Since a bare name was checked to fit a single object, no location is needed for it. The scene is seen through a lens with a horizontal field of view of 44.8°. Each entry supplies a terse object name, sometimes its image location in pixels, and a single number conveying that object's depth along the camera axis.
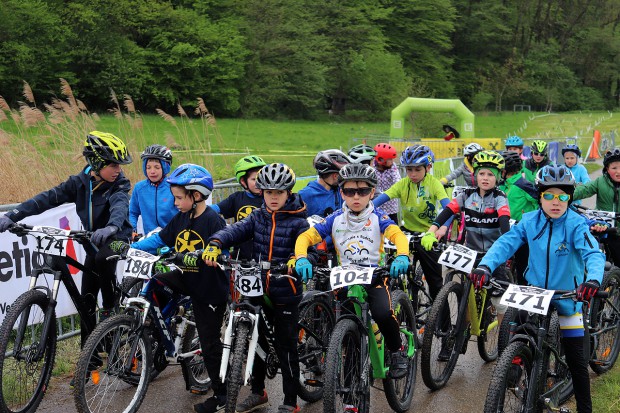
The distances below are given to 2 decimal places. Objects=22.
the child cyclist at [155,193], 7.23
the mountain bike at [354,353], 5.11
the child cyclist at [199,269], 5.82
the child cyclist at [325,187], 7.64
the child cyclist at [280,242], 5.73
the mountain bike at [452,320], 6.60
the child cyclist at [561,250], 5.40
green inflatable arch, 39.09
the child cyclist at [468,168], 10.95
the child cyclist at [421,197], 8.02
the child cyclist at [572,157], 10.85
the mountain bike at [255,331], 5.28
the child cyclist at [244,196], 7.31
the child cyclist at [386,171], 9.27
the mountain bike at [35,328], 5.58
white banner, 6.95
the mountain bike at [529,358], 4.82
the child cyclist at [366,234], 5.70
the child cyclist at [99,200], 6.51
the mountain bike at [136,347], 5.31
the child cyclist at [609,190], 8.08
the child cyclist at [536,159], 11.55
